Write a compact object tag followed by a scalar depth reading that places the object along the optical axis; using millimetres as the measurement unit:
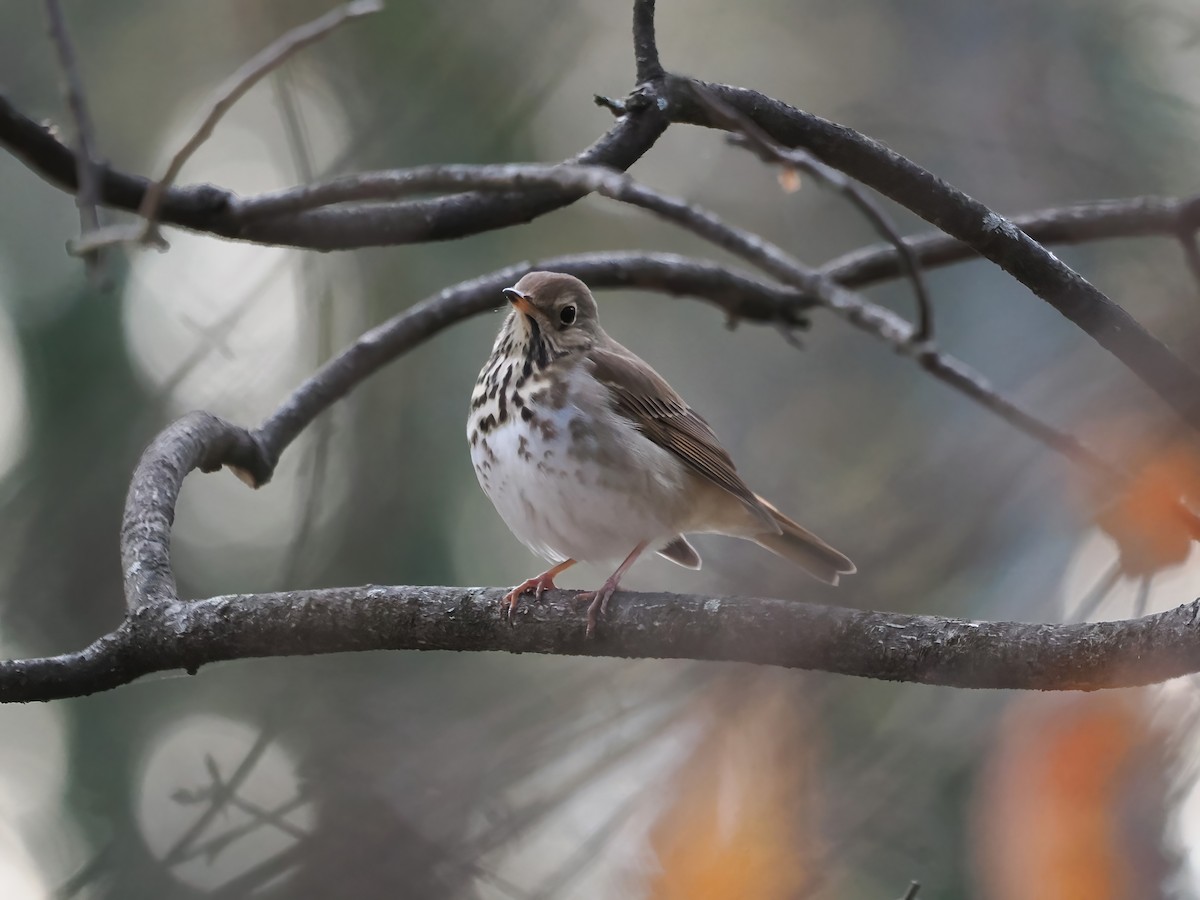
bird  7062
